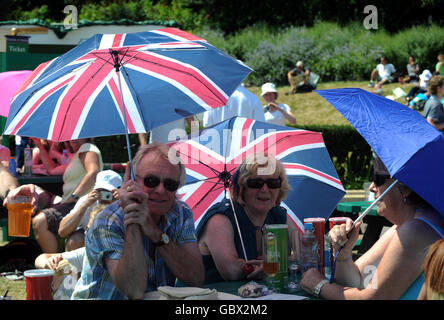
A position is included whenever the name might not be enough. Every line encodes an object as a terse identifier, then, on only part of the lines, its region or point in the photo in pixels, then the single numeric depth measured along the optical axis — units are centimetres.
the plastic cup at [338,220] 327
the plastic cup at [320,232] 330
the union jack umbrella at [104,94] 361
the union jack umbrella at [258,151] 413
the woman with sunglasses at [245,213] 365
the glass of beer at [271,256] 309
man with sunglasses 288
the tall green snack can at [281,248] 310
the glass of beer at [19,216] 571
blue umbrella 274
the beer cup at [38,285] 276
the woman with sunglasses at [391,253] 278
